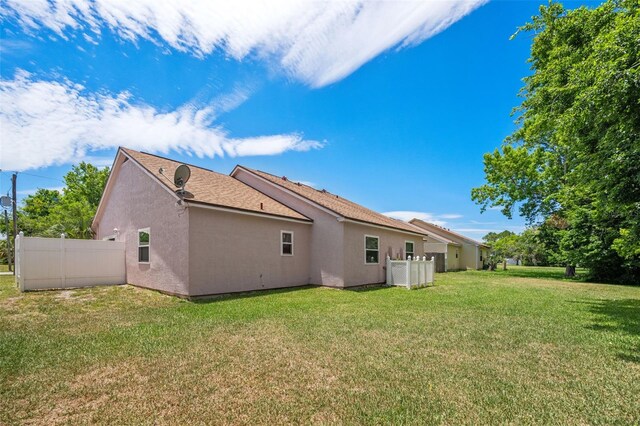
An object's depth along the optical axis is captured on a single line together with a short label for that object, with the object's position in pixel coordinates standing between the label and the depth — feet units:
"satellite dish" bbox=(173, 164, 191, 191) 35.60
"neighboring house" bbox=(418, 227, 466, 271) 103.86
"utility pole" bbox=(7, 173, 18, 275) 77.92
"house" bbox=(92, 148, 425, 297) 36.11
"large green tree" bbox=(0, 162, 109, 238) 90.74
